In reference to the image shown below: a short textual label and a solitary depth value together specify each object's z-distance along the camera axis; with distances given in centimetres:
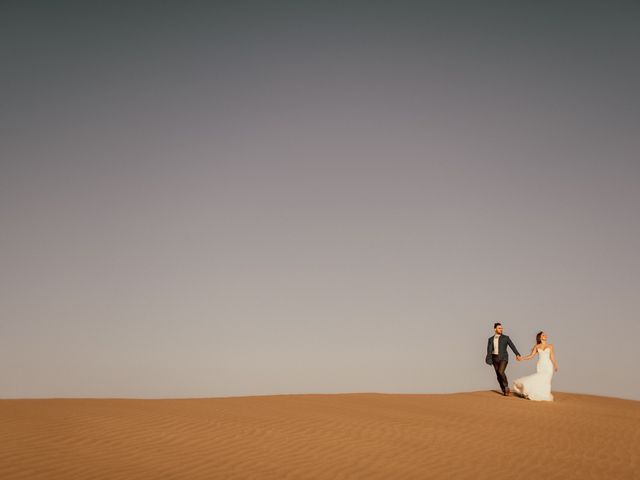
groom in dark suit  1972
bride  1912
